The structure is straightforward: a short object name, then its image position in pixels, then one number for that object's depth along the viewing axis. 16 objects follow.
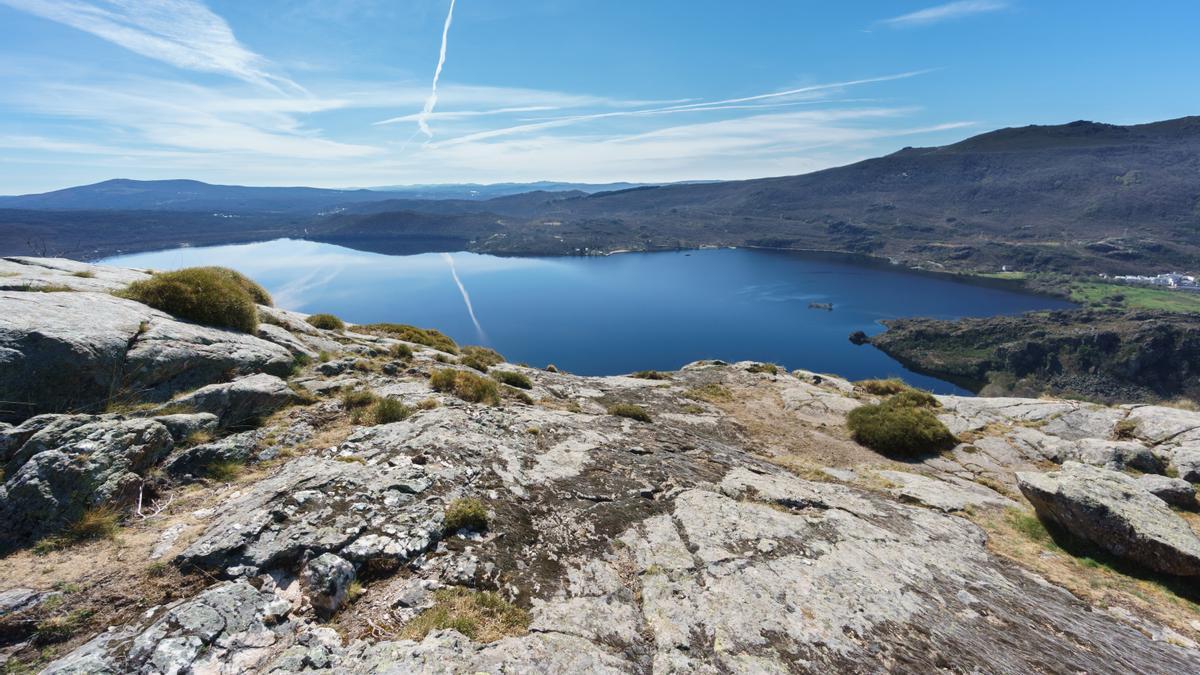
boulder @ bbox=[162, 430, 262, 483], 9.70
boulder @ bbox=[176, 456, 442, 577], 7.32
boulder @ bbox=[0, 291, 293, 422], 9.73
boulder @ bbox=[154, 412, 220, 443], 10.43
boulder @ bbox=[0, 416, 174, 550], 7.47
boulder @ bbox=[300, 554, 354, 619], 6.82
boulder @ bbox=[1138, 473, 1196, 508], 14.77
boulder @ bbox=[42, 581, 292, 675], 5.41
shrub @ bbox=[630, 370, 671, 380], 32.94
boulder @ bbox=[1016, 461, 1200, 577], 10.91
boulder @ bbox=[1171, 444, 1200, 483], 16.34
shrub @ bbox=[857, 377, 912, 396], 30.81
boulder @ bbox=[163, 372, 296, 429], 11.62
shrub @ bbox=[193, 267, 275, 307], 21.73
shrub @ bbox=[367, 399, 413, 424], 13.41
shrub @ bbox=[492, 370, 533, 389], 22.77
